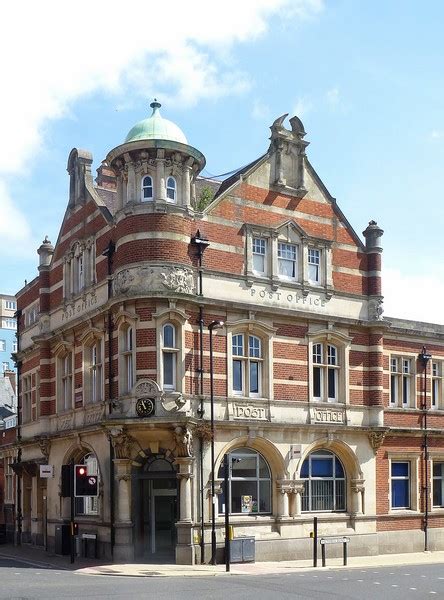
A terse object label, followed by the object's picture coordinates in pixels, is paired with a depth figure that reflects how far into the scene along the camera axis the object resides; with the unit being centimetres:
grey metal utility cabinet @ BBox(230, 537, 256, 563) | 2967
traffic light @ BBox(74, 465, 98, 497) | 2878
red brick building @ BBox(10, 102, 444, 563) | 3027
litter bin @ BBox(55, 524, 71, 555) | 3384
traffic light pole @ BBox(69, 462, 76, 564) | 2897
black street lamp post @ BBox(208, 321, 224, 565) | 2939
